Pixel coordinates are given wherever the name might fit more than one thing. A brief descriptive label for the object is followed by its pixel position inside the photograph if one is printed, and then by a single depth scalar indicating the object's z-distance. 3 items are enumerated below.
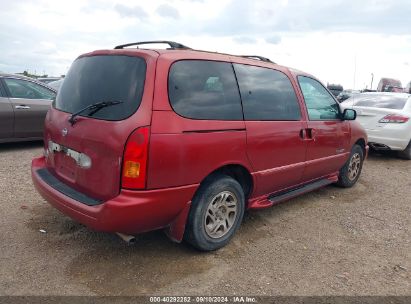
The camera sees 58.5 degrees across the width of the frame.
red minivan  2.71
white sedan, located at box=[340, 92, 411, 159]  7.52
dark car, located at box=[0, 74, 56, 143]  6.64
